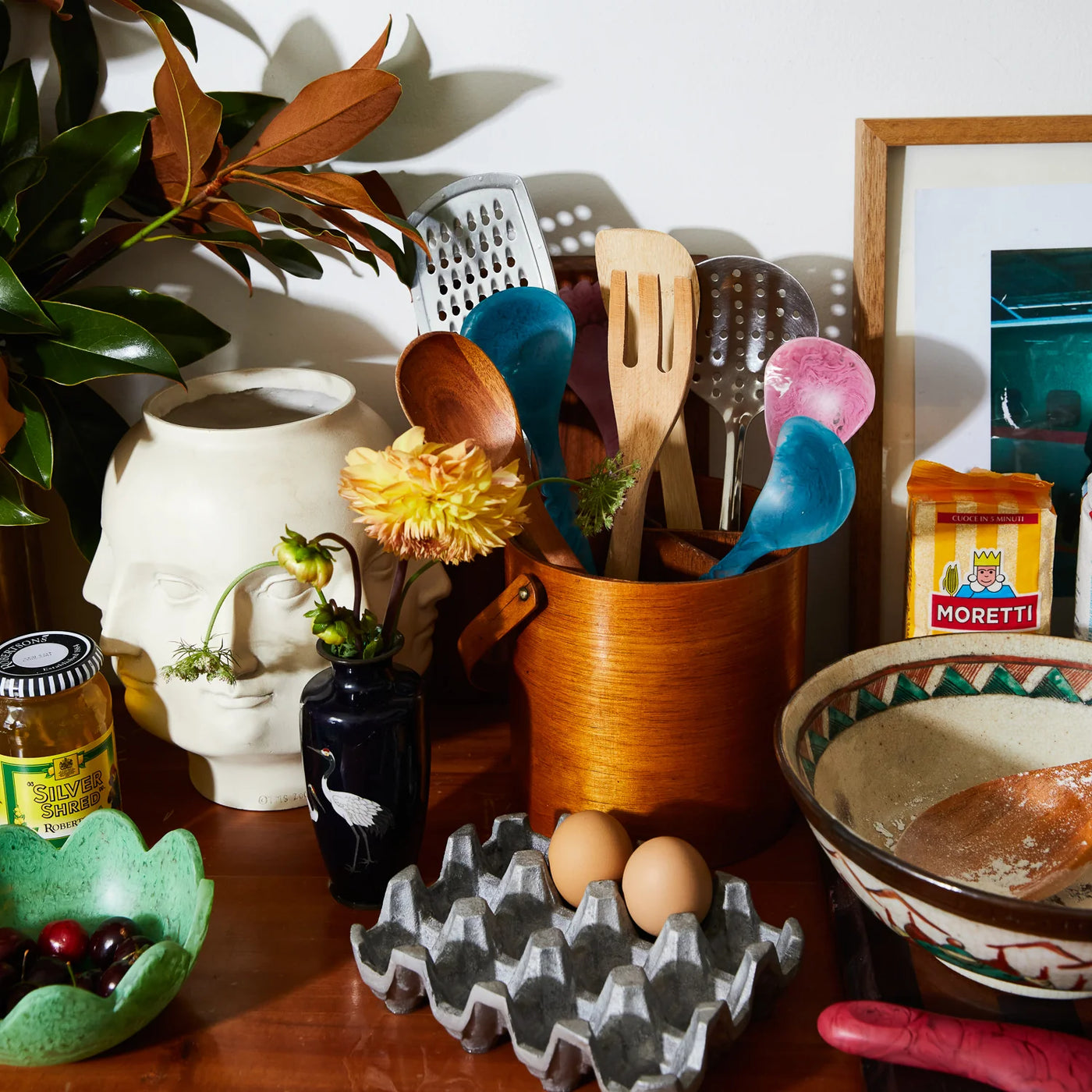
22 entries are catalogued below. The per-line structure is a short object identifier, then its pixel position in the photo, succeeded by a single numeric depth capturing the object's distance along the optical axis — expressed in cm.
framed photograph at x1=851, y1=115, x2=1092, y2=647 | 79
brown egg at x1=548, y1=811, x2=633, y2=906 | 65
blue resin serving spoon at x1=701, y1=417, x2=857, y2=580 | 67
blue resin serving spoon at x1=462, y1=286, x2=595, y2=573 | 73
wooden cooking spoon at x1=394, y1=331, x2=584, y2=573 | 67
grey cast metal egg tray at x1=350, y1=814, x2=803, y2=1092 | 55
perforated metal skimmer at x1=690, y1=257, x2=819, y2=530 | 78
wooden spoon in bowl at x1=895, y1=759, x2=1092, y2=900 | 65
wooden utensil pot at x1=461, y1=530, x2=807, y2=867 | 66
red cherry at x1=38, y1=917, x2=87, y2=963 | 62
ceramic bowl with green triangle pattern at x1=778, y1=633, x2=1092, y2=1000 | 67
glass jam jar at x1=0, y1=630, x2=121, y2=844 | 69
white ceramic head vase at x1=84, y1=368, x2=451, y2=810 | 70
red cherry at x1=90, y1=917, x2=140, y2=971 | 62
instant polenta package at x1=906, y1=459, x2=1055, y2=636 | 76
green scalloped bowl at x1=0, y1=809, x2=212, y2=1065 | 55
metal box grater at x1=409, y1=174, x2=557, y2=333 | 79
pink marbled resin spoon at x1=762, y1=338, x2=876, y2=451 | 74
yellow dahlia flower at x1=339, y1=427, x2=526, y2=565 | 57
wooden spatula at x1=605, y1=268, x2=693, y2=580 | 75
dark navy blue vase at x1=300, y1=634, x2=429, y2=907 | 66
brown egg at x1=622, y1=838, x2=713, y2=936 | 62
